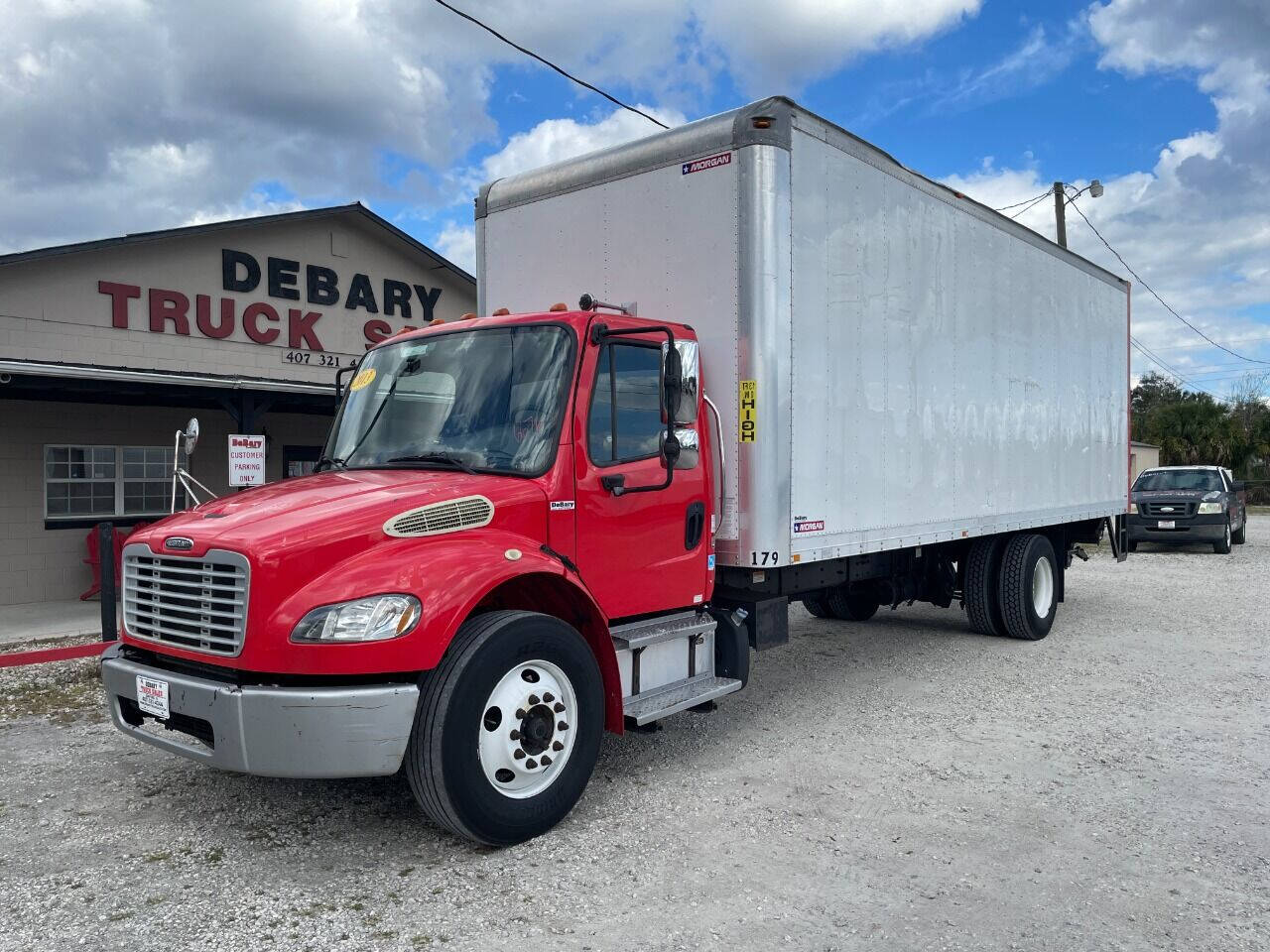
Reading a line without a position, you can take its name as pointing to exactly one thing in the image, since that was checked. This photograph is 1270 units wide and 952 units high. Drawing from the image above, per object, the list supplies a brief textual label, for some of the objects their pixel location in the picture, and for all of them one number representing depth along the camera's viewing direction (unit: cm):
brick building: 1274
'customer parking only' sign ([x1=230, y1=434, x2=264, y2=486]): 948
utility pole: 2322
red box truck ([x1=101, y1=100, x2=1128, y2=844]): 389
